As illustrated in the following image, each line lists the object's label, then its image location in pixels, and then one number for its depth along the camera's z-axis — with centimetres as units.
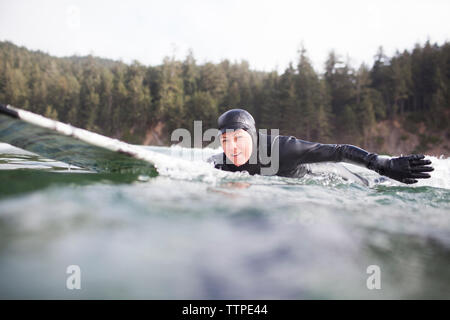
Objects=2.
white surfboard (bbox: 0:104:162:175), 327
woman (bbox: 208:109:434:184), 377
